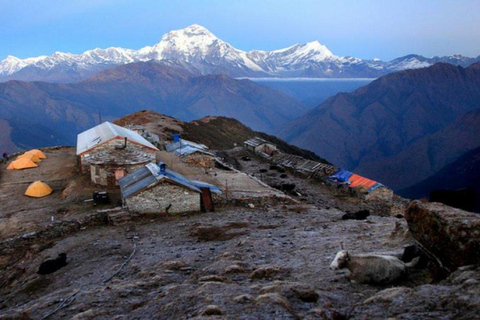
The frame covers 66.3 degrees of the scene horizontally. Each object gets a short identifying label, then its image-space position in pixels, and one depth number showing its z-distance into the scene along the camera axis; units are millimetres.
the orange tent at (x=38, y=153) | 36028
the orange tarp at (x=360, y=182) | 31864
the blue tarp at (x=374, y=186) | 31141
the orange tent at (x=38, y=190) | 25172
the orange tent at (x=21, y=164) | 32688
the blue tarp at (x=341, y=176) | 34266
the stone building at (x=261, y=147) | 50281
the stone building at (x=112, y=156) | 26031
